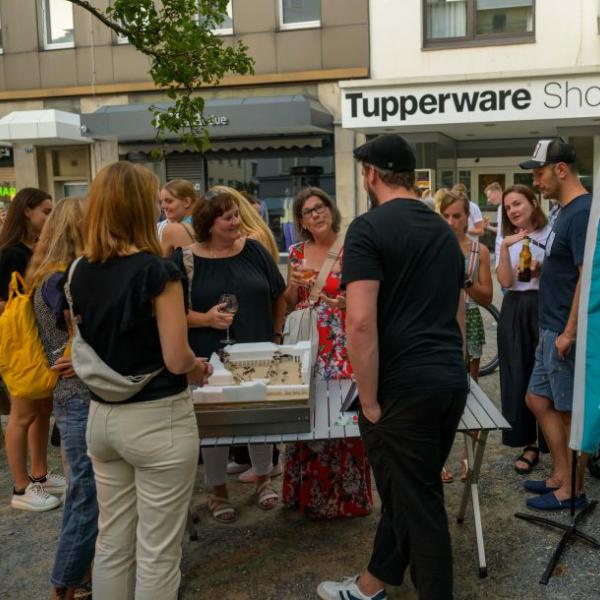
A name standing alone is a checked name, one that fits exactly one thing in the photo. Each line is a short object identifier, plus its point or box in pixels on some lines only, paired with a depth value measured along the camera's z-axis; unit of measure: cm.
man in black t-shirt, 241
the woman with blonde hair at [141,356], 235
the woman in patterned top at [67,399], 290
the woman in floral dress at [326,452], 371
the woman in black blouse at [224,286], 371
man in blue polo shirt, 347
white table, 289
